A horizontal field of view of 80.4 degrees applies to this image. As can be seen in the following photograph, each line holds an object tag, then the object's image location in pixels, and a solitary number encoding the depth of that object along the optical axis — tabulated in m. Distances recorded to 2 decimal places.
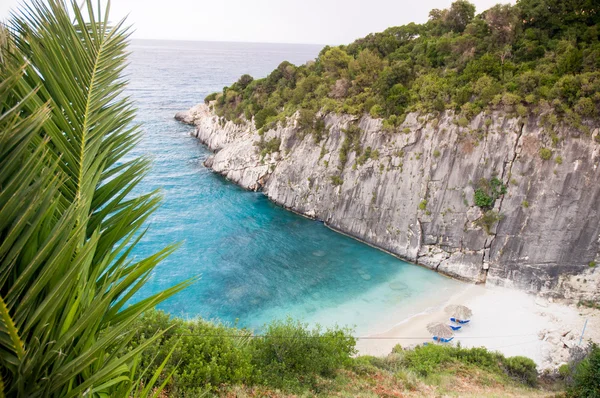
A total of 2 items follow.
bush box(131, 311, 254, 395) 9.16
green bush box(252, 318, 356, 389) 11.70
